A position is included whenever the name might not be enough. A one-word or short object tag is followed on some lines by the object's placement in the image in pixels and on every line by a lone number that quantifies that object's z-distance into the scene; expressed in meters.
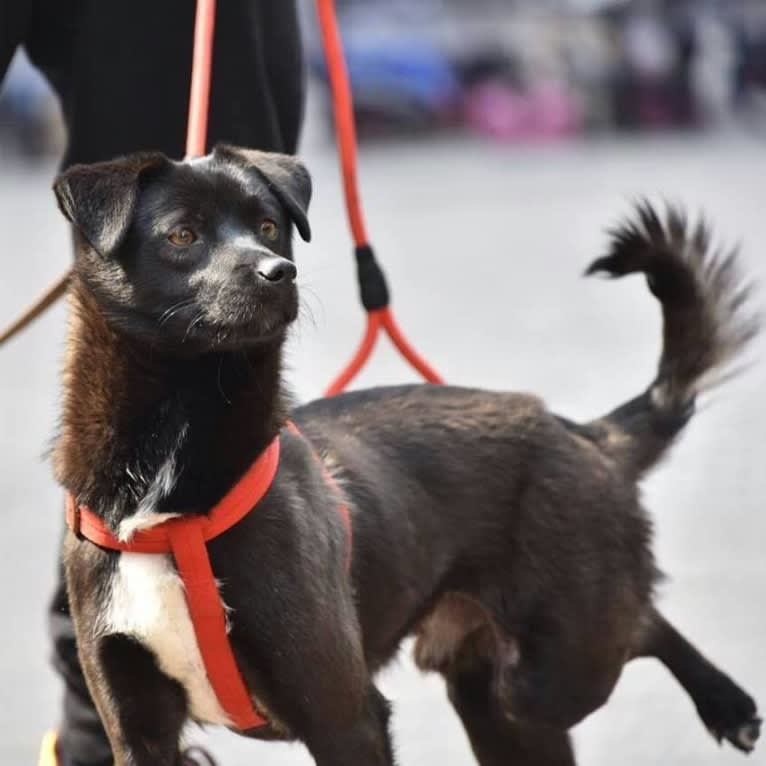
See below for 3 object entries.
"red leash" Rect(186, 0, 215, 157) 7.68
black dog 7.00
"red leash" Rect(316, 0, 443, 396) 8.87
